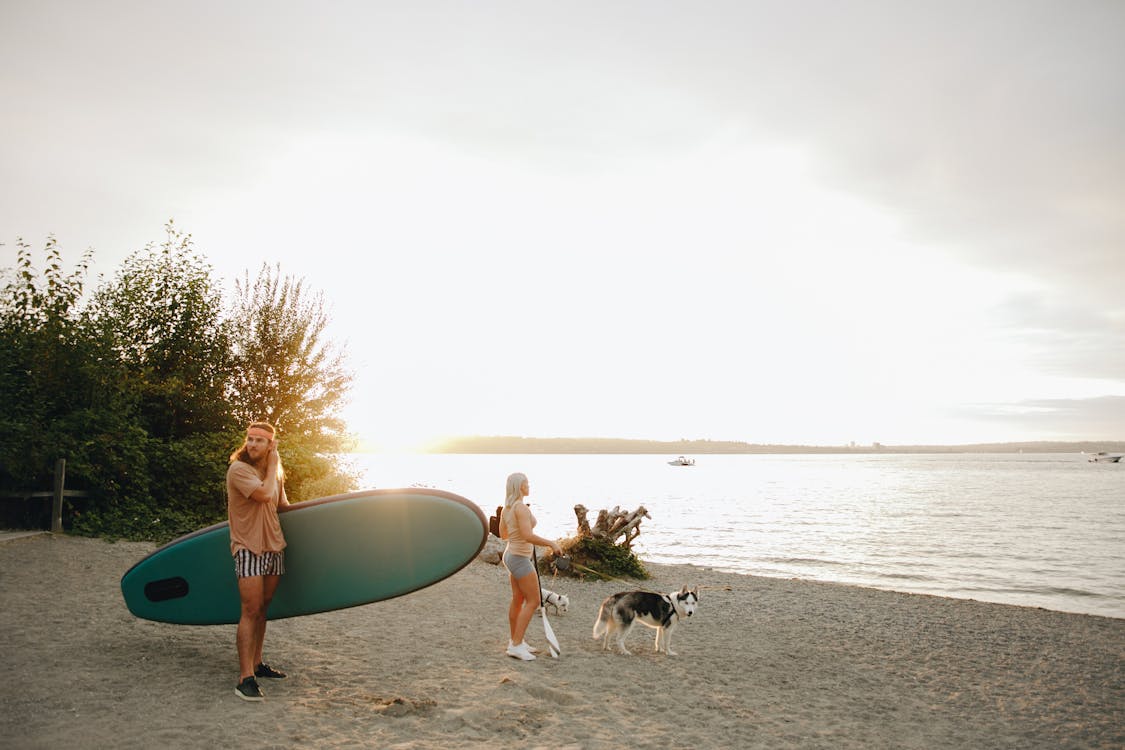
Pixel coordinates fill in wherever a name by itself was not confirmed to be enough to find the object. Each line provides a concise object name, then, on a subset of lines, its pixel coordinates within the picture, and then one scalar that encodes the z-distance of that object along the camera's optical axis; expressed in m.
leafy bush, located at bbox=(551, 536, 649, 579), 13.20
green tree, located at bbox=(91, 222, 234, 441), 14.93
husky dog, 7.25
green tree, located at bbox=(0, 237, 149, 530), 11.87
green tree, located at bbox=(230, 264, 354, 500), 17.00
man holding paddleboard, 4.70
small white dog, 9.05
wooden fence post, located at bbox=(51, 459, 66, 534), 11.57
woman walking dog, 6.19
